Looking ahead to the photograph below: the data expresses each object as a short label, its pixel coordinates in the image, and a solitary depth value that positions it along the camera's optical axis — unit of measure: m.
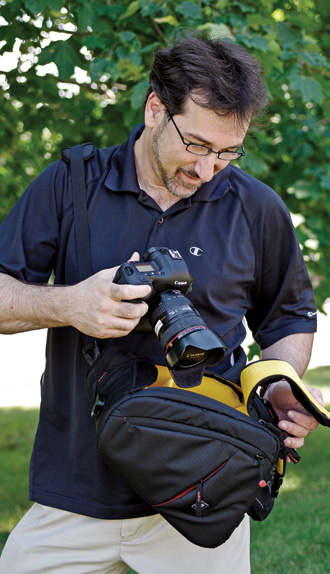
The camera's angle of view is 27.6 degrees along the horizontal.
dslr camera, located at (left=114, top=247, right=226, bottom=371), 1.77
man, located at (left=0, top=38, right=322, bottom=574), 2.12
